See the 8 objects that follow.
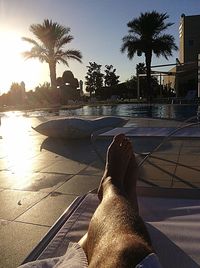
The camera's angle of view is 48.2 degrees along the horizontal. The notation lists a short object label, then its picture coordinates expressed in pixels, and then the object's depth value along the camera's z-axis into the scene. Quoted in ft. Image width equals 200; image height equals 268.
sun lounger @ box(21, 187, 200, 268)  3.80
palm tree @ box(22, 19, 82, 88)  45.85
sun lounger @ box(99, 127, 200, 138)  12.36
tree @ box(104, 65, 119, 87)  92.90
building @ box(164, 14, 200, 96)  74.84
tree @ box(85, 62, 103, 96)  91.83
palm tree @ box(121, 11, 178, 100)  51.39
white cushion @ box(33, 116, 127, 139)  12.79
